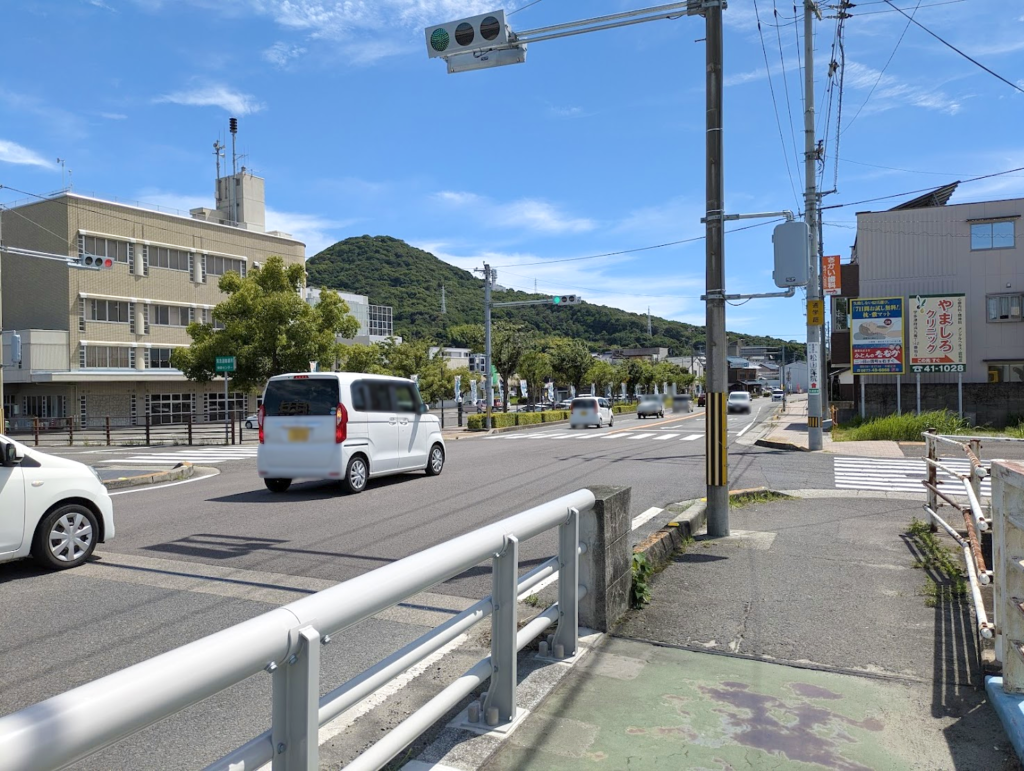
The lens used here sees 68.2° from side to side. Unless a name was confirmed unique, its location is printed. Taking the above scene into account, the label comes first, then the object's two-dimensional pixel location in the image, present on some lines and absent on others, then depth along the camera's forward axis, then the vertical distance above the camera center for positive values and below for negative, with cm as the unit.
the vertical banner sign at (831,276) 3009 +436
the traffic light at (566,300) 3306 +389
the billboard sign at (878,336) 2938 +187
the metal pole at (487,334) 3597 +277
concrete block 474 -111
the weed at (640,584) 550 -145
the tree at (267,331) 2936 +245
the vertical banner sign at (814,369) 2155 +45
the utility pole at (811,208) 2112 +503
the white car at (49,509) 641 -102
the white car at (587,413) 3825 -127
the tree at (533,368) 6554 +183
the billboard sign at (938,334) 2891 +191
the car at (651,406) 4302 -121
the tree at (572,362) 6912 +239
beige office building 4631 +577
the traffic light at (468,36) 754 +358
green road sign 2684 +103
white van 1140 -59
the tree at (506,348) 5494 +299
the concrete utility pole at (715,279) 777 +111
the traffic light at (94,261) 2122 +377
